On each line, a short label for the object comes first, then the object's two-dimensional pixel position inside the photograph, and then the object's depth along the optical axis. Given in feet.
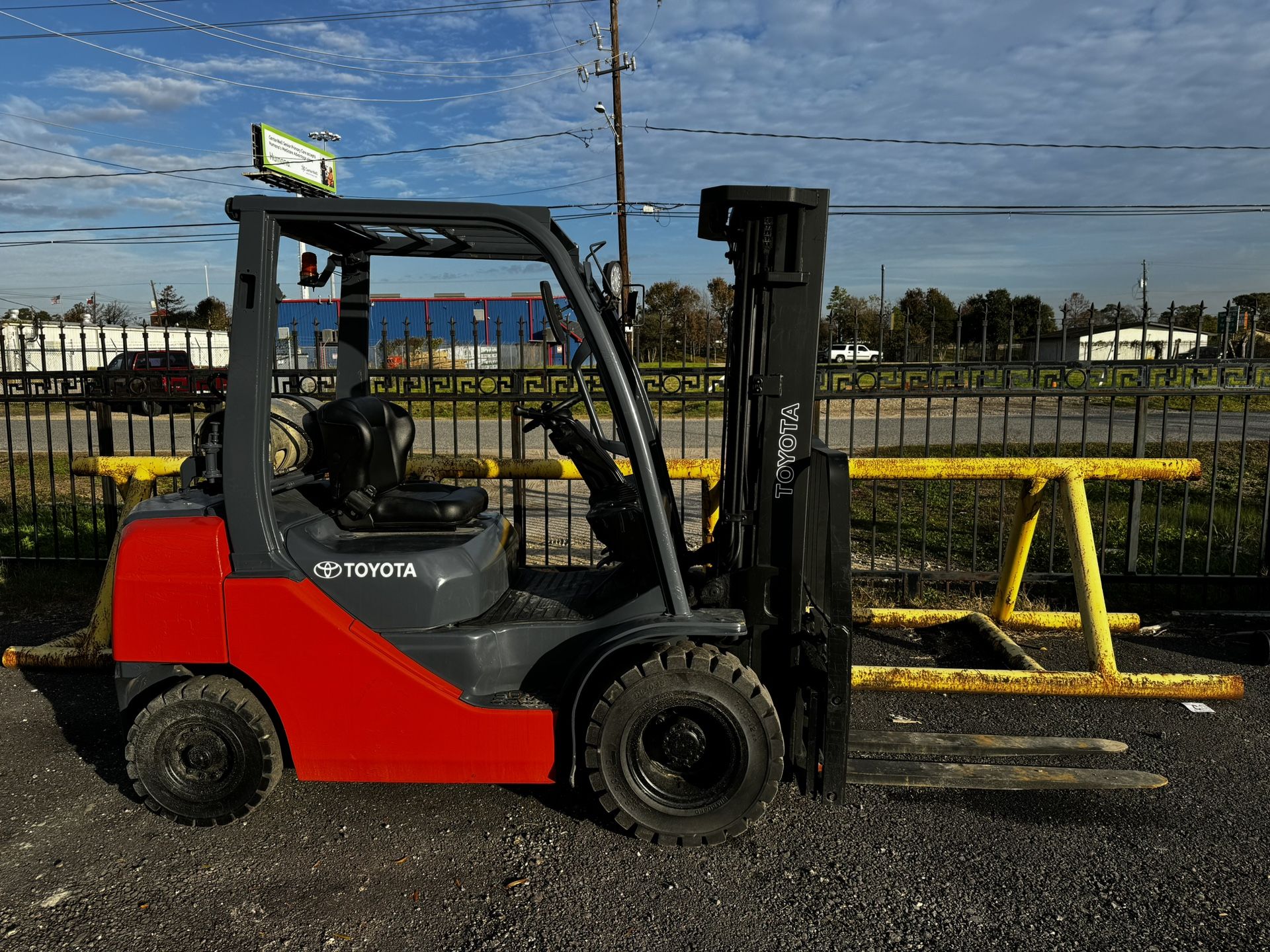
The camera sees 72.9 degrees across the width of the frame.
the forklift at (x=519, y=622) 10.91
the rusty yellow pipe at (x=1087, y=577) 16.26
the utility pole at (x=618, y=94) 90.89
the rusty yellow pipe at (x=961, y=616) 19.58
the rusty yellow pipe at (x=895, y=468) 17.08
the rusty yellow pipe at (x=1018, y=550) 17.95
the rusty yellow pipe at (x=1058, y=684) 15.90
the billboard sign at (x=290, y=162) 118.42
